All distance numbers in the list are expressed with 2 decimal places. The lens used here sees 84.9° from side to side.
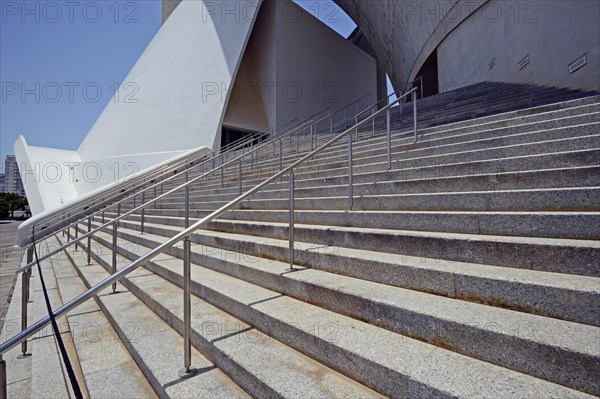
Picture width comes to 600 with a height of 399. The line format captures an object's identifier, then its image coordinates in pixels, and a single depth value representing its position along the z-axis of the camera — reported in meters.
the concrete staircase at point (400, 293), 1.37
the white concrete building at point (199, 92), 14.59
